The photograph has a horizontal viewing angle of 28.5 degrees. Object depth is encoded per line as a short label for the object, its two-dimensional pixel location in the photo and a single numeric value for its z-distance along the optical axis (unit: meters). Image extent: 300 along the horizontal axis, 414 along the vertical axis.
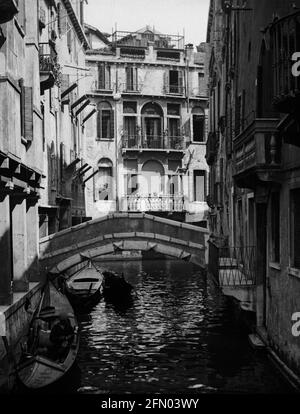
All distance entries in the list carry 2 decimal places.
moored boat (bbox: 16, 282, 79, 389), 10.17
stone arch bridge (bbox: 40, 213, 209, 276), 20.92
